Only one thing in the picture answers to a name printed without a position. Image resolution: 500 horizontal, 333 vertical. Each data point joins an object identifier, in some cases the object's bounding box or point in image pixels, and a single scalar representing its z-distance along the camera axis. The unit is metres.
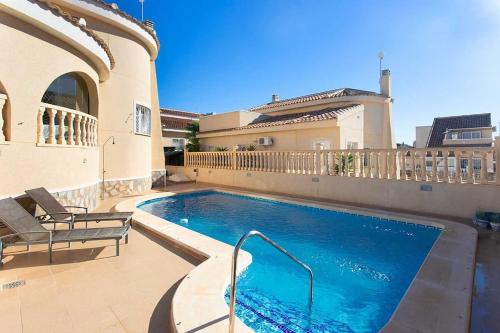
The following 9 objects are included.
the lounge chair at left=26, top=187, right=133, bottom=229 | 6.39
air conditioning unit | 18.25
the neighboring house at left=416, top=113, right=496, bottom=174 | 30.69
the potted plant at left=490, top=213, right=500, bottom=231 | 7.39
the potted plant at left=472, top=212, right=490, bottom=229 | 7.63
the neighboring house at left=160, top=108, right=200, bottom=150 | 27.17
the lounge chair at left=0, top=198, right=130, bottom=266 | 5.01
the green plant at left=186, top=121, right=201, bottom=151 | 22.95
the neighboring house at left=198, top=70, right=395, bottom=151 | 15.99
